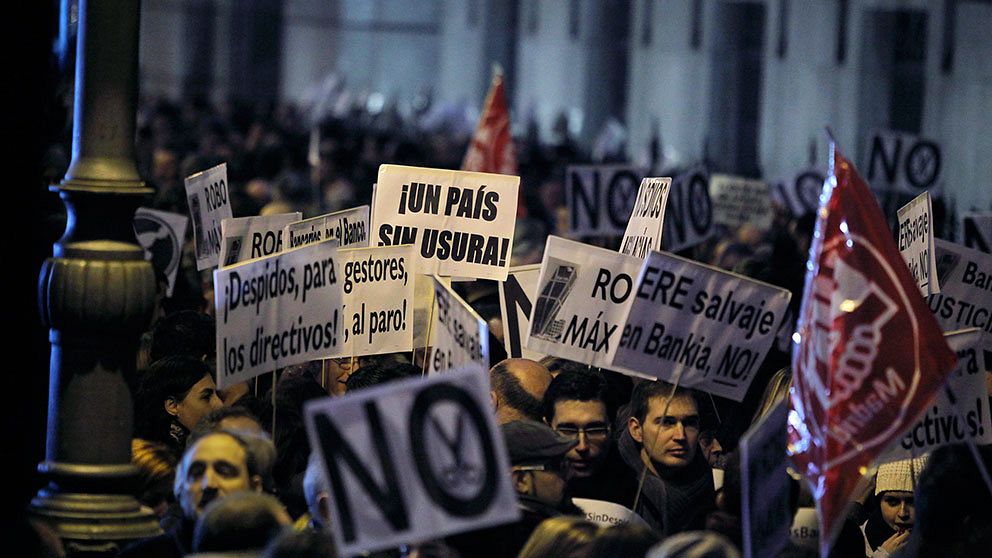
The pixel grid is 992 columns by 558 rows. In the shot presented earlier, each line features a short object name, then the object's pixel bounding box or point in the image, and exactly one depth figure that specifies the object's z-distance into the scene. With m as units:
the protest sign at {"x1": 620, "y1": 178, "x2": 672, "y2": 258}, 16.48
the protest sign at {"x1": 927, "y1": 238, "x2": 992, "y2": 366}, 16.28
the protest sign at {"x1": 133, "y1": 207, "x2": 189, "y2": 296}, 20.46
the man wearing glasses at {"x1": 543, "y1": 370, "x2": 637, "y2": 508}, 13.74
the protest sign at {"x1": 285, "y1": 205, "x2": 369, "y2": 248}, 15.99
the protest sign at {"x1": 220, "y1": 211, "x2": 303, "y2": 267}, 15.89
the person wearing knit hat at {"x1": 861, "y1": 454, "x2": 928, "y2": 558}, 13.35
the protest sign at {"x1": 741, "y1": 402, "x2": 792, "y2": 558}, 10.84
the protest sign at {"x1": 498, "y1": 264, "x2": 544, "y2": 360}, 17.40
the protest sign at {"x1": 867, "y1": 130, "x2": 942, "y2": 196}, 30.80
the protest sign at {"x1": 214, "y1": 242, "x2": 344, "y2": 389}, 13.25
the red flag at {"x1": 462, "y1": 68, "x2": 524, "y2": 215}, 28.27
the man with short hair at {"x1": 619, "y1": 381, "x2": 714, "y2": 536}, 13.70
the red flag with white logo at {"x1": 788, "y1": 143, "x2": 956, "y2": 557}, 10.82
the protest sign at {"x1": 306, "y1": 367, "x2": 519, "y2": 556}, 9.58
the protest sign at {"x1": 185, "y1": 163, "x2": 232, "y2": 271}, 17.56
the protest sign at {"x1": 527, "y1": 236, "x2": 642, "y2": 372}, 14.49
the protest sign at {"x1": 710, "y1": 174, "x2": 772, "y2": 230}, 31.92
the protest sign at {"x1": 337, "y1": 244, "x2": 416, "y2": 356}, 15.42
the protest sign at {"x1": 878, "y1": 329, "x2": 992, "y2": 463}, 12.97
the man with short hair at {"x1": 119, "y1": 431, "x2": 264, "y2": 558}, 10.72
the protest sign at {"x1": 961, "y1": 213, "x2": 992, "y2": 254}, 19.21
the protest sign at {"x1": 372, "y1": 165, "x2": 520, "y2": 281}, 16.72
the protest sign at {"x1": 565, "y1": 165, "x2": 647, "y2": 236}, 24.85
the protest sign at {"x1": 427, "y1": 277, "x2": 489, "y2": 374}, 12.02
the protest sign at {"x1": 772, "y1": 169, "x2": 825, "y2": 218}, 33.91
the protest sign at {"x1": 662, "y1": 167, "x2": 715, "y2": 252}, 22.94
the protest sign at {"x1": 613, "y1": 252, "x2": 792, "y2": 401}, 13.49
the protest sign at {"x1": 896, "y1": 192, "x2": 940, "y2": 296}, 15.57
